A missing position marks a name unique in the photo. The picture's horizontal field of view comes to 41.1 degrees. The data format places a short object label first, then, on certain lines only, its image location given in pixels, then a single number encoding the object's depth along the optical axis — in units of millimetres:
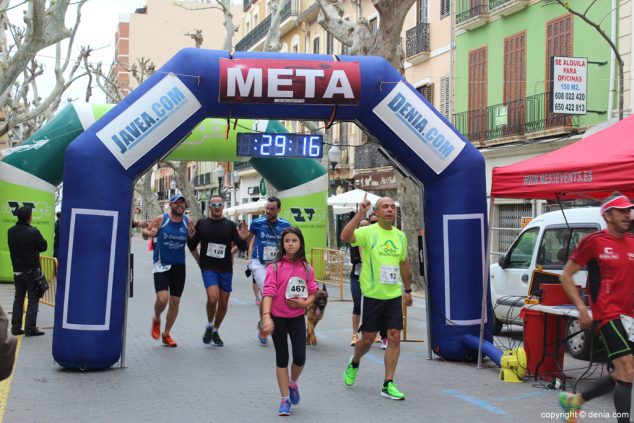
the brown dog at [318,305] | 7145
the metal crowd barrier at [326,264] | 20062
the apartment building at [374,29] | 27391
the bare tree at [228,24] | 27795
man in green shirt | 7711
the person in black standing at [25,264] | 11312
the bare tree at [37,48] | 15727
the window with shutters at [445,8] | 26734
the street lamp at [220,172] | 37281
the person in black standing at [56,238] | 17102
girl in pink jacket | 6973
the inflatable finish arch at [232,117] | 8844
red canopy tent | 7492
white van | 10570
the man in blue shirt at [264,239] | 10625
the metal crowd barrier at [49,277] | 14523
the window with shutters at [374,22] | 31953
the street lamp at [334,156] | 25078
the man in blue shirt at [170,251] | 10250
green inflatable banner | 18219
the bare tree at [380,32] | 16953
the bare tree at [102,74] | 37491
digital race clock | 10242
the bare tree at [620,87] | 16159
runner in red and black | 5868
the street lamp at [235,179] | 42688
